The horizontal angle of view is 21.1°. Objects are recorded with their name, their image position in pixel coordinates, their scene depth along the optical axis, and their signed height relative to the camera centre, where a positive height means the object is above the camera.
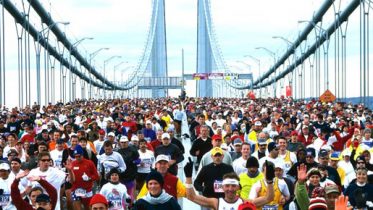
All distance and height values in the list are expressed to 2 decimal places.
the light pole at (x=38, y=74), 59.22 +1.37
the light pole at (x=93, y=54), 83.62 +3.87
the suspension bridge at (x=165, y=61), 54.84 +3.39
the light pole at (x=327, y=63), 60.71 +2.15
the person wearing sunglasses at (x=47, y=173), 12.38 -0.94
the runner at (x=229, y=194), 8.72 -0.89
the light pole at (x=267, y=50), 84.97 +4.07
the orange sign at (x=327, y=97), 39.94 -0.04
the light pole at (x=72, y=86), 86.75 +1.00
